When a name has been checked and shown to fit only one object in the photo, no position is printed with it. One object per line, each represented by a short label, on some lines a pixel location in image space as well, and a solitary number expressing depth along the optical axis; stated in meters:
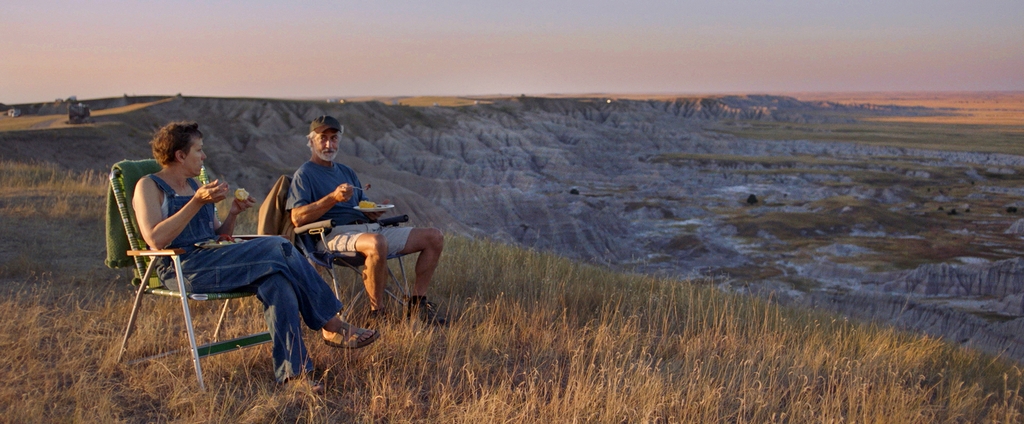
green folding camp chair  3.61
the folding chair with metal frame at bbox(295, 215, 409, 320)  4.73
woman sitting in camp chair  3.60
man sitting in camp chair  4.68
